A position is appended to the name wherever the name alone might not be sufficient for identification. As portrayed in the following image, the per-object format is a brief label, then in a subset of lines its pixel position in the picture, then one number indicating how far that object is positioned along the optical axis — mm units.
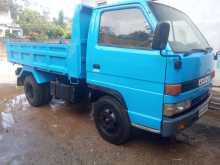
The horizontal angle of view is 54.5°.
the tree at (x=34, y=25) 31312
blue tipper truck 2772
